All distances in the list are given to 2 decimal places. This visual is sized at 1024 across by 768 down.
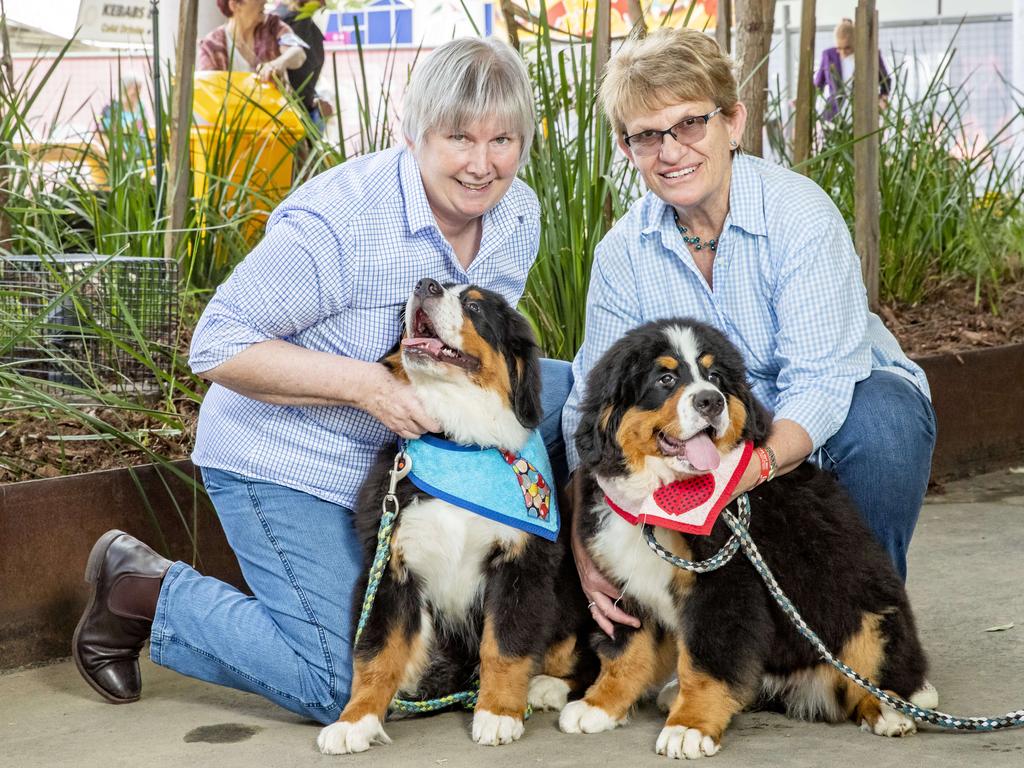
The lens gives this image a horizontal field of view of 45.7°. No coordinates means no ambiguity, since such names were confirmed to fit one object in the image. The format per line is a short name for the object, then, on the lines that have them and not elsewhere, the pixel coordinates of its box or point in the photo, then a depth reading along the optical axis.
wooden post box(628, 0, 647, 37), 4.23
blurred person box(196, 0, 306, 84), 7.30
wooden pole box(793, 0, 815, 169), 5.25
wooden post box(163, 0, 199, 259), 4.52
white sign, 8.00
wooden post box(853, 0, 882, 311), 5.23
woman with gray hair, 2.78
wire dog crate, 3.80
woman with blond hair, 2.84
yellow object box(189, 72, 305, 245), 4.82
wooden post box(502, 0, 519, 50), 4.55
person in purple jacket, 6.13
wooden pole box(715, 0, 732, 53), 5.19
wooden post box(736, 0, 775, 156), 4.93
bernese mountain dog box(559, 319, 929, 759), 2.53
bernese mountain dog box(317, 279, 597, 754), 2.65
